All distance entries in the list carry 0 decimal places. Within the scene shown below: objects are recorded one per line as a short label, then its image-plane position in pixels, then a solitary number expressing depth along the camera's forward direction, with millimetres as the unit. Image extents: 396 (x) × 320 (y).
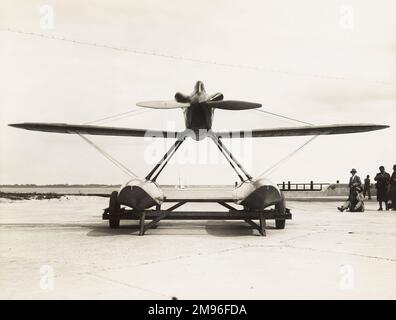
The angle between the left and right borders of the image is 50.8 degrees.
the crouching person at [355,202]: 15766
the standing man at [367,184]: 26931
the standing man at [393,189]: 16812
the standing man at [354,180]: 15451
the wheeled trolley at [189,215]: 9125
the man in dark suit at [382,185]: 17469
